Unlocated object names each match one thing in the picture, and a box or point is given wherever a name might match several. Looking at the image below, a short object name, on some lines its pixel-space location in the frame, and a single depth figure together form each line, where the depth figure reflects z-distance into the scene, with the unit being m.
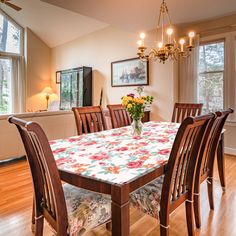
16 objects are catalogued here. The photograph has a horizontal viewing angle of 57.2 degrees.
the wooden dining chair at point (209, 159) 1.55
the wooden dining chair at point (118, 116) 2.73
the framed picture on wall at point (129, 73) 4.86
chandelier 2.35
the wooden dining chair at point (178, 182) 1.24
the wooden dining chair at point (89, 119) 2.33
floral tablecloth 1.18
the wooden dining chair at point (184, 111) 2.96
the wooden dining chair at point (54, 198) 1.05
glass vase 2.11
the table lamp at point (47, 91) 7.23
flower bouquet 2.03
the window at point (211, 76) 4.06
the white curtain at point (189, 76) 4.20
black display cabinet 6.00
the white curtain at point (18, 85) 6.82
